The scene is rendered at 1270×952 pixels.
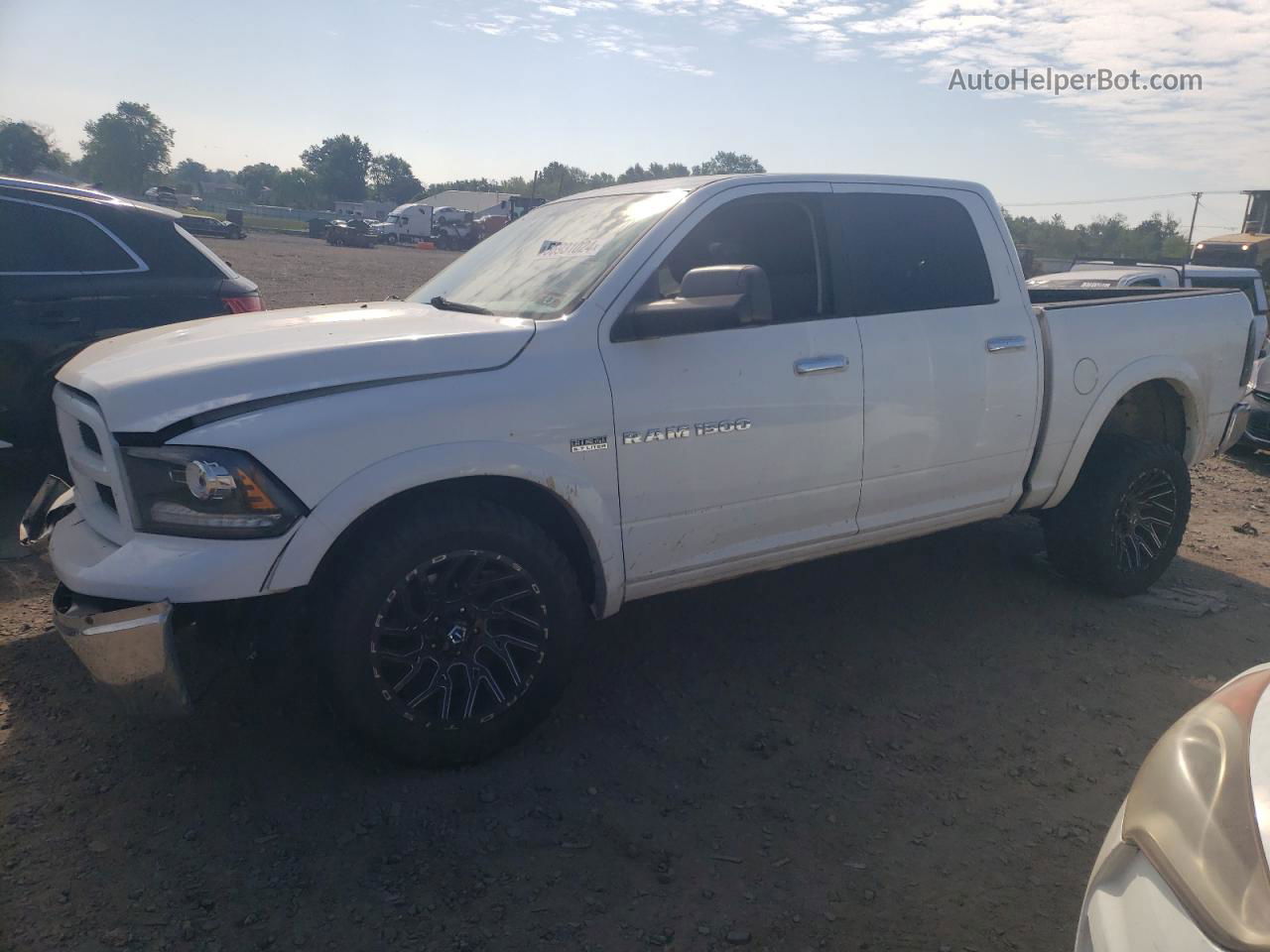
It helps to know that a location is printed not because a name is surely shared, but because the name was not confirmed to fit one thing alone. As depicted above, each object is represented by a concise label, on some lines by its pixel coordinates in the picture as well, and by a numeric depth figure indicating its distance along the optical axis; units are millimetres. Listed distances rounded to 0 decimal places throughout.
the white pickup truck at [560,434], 2793
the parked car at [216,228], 39438
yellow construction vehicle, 20609
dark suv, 5105
